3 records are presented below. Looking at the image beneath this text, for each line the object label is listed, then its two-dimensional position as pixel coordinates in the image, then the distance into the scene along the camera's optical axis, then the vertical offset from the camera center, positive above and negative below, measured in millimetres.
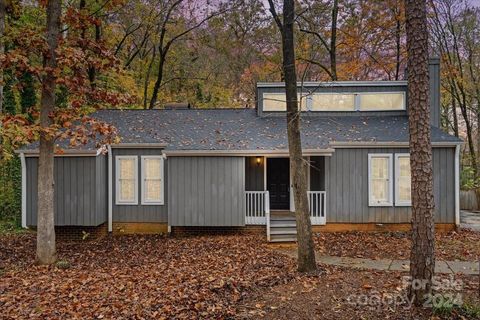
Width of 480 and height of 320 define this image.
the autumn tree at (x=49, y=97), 7719 +1712
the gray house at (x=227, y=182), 10820 -416
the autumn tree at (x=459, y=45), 19641 +6919
